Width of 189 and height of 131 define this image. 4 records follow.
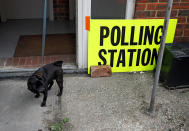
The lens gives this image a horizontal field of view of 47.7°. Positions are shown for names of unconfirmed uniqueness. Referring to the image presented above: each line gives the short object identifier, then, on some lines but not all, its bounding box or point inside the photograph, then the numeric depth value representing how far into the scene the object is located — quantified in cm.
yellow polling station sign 367
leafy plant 272
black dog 286
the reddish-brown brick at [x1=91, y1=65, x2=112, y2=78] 380
